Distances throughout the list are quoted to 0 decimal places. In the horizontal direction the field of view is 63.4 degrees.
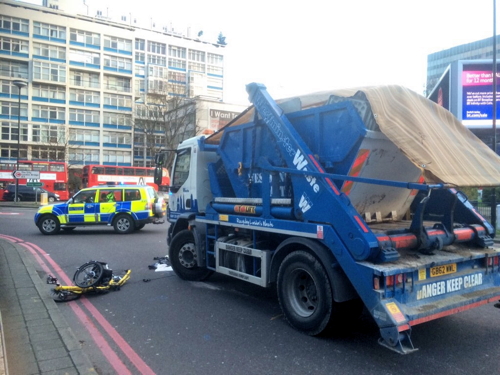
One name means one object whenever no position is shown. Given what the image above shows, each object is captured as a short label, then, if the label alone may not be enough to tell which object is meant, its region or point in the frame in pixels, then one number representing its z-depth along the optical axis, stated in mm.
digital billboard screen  23500
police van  15453
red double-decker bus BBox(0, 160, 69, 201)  39906
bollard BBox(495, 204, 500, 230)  14139
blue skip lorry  4215
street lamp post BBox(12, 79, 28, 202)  25492
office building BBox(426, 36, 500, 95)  79875
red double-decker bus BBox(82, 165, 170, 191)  39781
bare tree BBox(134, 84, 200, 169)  52250
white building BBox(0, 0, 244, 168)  57281
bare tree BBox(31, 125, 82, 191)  49094
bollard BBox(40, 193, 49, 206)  33631
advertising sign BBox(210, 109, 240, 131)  59250
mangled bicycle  6555
